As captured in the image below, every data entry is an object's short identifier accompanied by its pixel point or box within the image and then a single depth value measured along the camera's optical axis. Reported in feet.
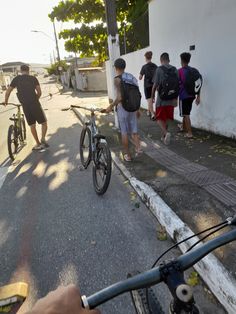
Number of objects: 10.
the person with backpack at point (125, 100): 13.15
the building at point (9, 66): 296.55
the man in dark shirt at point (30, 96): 16.96
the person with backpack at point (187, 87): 16.12
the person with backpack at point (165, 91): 15.52
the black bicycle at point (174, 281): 2.48
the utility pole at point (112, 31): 19.00
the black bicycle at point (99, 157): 10.89
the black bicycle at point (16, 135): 16.44
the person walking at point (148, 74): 21.19
